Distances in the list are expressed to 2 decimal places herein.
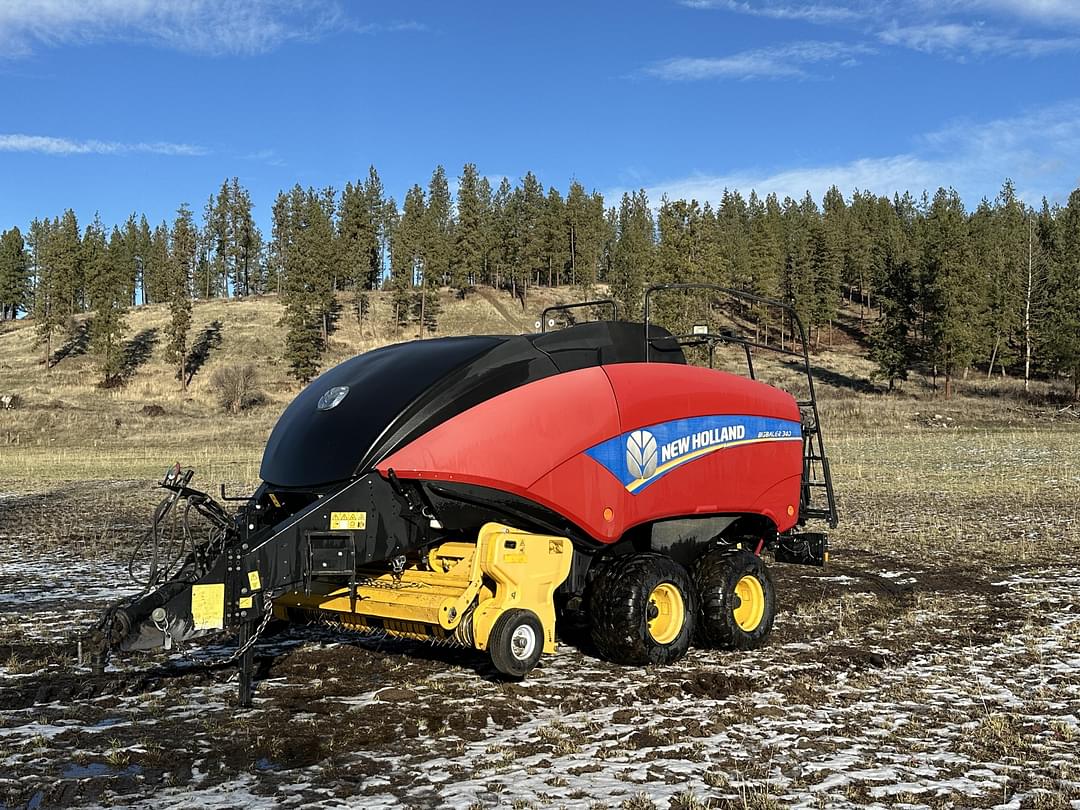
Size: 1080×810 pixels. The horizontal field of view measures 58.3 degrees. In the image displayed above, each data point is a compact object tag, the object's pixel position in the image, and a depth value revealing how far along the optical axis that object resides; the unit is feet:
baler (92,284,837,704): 23.03
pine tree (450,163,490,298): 324.80
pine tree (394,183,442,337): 283.18
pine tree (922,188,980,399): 212.23
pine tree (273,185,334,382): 227.61
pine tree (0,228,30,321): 352.49
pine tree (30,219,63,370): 245.24
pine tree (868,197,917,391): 220.02
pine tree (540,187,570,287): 356.18
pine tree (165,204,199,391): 232.73
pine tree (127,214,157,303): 403.54
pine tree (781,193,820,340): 285.84
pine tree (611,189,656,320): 231.91
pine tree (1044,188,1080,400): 191.83
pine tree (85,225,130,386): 231.50
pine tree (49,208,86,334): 263.49
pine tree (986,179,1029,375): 245.65
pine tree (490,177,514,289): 340.80
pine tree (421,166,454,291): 292.40
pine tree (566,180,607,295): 367.25
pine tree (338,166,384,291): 319.68
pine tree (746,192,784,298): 316.19
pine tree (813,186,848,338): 293.02
